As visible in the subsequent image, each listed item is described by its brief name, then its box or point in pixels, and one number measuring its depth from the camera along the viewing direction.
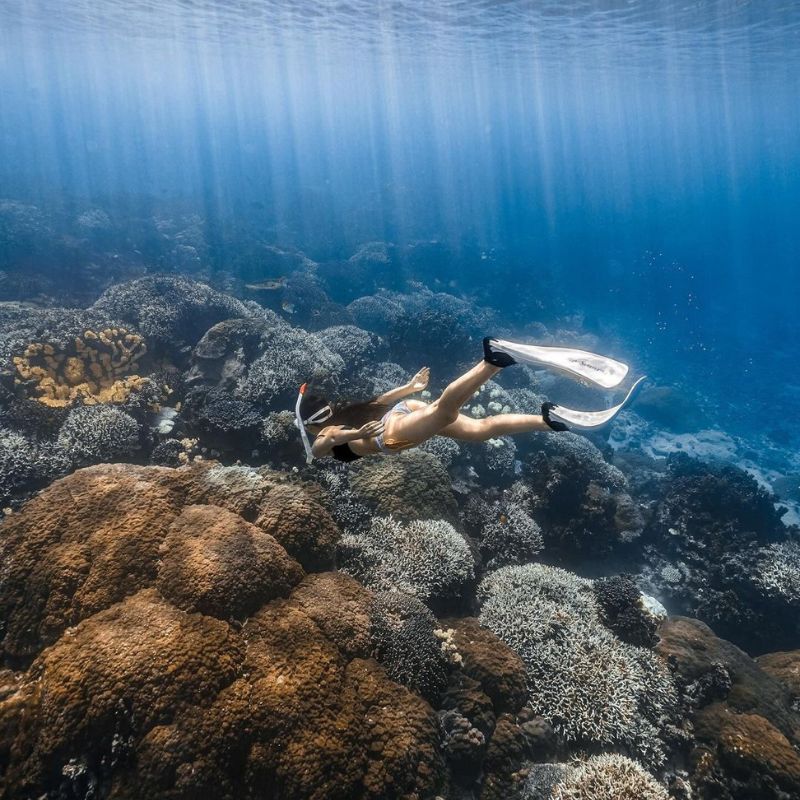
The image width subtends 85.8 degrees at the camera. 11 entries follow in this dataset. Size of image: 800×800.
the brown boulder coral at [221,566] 4.11
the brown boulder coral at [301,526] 5.14
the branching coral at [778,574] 8.45
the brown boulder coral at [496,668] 5.13
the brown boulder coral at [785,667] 6.71
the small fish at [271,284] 15.44
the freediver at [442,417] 4.00
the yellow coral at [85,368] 8.84
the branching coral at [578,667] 5.19
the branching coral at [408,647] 4.69
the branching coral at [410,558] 5.96
